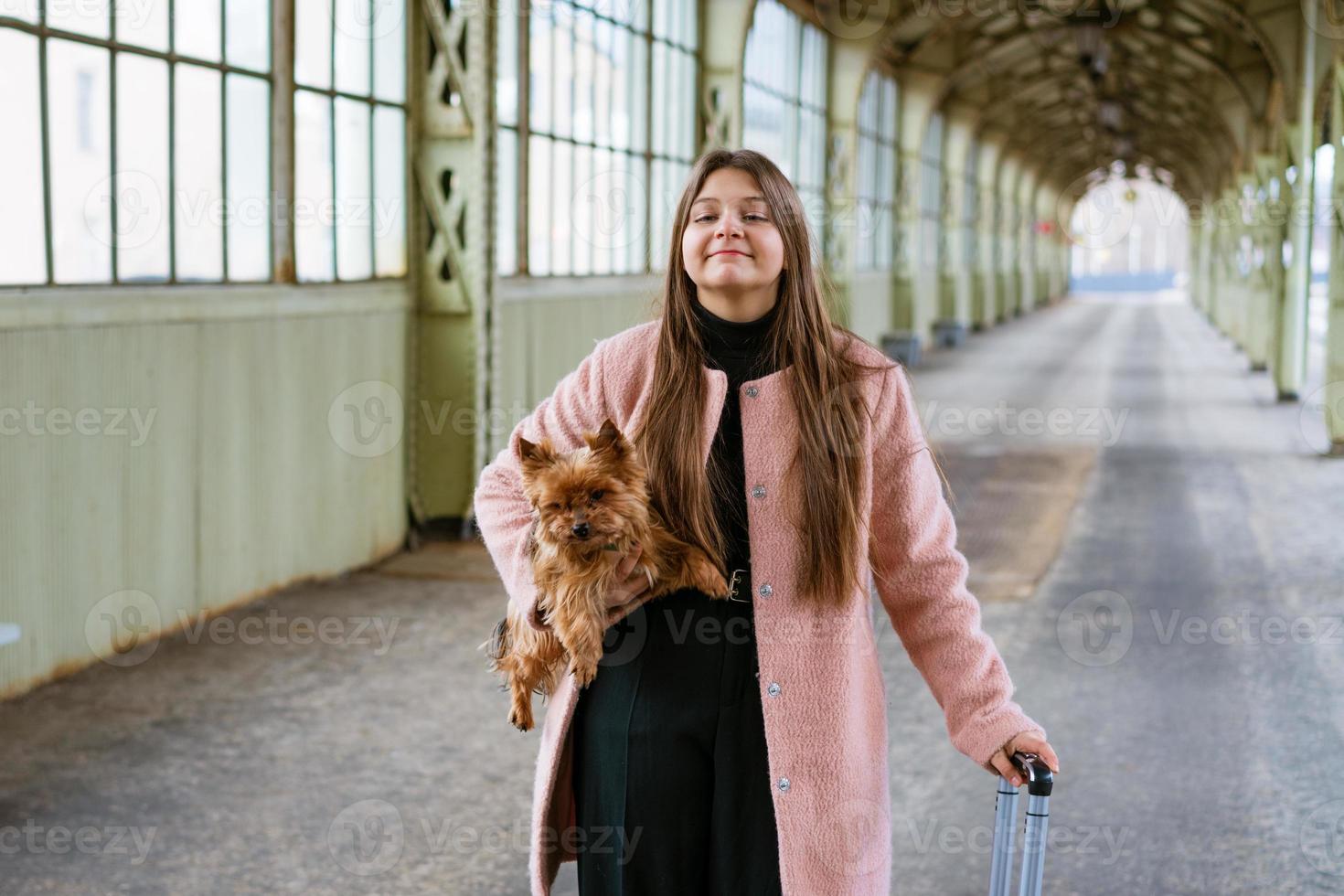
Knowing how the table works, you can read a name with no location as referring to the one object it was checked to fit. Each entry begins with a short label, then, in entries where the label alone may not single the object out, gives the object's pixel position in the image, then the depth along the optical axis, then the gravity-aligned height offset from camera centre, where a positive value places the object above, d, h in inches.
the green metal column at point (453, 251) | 378.0 +13.9
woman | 95.0 -18.7
